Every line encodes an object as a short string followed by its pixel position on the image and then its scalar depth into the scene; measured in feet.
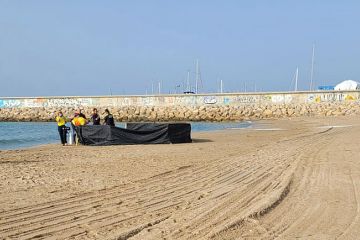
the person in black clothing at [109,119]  63.20
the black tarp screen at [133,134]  59.77
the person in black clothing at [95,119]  63.86
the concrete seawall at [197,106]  164.14
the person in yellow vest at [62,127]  60.47
